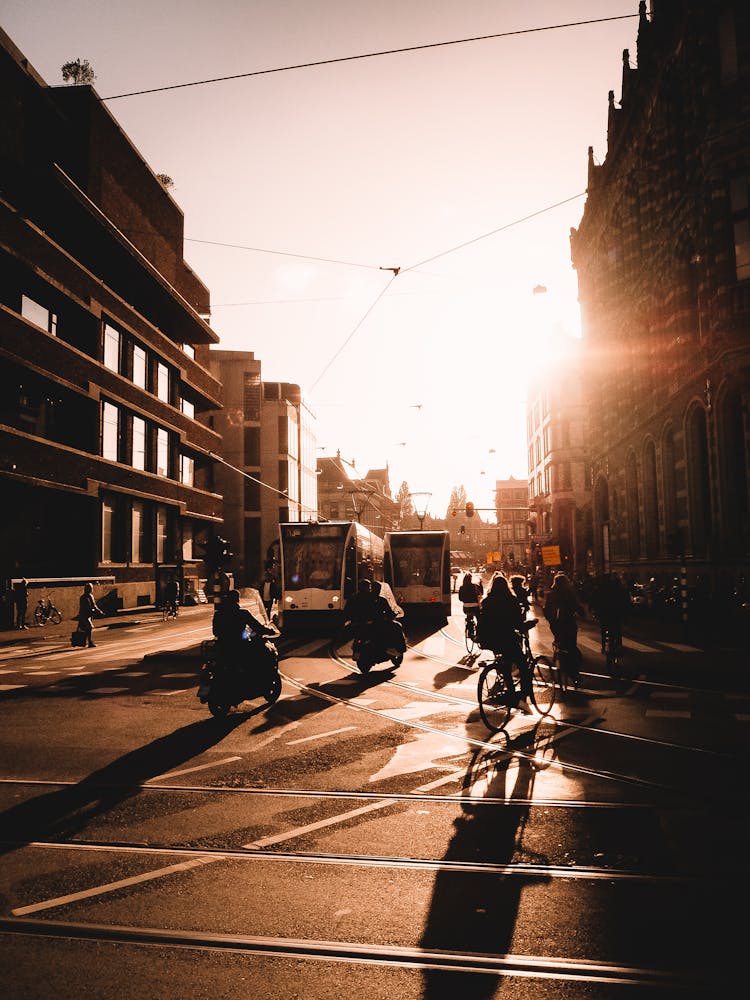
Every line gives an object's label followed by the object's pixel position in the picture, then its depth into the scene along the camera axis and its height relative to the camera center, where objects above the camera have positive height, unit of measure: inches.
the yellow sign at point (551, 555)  1417.3 +9.7
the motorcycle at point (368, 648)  579.5 -60.7
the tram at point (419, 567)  1104.8 -6.4
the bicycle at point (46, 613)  1123.3 -64.2
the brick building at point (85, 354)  1176.2 +373.1
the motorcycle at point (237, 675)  391.5 -54.9
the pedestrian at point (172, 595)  1301.7 -47.4
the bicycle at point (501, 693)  381.4 -62.2
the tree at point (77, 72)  1469.0 +887.9
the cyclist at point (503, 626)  394.9 -31.4
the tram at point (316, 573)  929.5 -10.4
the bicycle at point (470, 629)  743.4 -61.9
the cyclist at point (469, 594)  789.8 -31.3
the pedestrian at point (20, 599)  1074.7 -42.1
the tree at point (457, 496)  7263.8 +596.1
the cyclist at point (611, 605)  582.2 -32.6
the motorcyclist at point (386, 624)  592.7 -45.2
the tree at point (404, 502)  6082.7 +456.5
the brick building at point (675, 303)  911.7 +360.3
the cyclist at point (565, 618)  488.4 -35.3
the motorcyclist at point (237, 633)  410.3 -34.6
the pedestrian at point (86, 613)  821.9 -46.5
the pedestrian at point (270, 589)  947.3 -29.4
